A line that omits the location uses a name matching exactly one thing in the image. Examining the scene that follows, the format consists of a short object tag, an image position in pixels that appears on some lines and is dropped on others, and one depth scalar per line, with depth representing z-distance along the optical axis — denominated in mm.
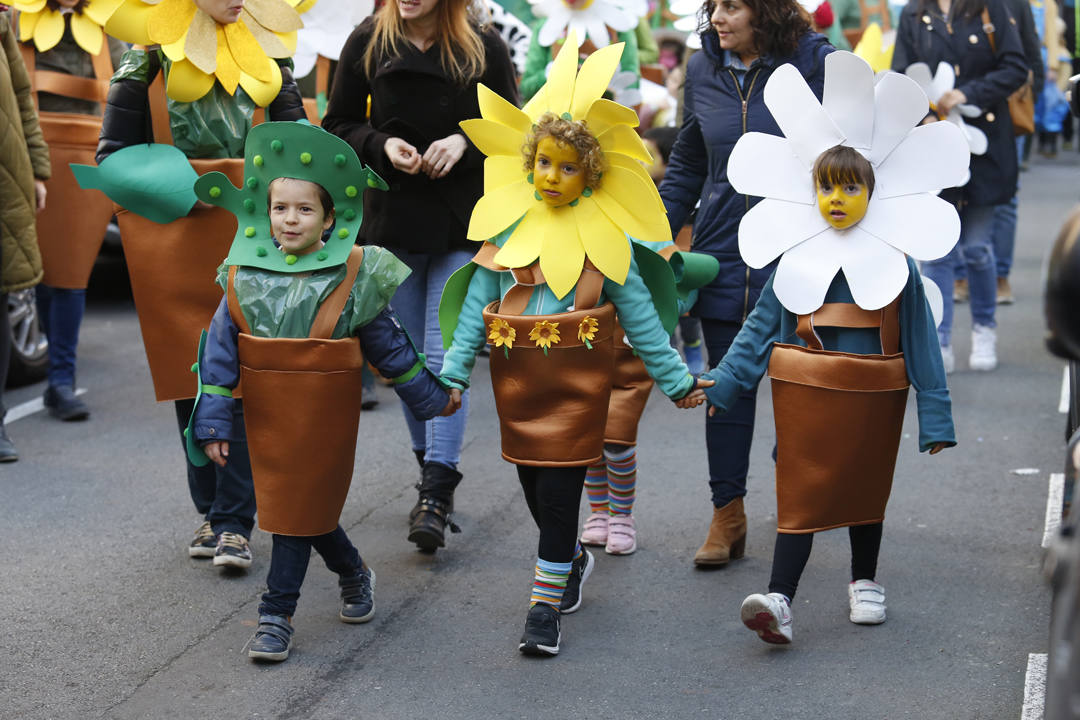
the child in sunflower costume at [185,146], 8961
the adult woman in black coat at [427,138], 9750
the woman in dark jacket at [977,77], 14883
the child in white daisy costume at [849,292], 8102
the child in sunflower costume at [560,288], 8078
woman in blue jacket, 9266
